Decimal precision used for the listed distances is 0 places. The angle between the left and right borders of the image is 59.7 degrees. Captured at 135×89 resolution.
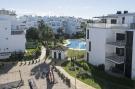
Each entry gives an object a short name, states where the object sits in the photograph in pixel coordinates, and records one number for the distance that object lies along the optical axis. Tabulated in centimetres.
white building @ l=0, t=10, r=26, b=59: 2818
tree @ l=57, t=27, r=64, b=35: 5202
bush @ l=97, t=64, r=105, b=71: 2121
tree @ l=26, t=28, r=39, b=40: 3955
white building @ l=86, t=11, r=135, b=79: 1877
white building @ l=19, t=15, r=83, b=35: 5668
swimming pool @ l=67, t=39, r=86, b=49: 3671
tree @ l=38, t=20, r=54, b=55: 3272
